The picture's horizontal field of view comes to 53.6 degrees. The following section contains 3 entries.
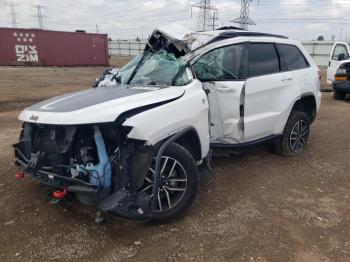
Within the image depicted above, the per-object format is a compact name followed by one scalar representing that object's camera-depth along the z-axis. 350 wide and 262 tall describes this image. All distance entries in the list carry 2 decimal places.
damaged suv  3.05
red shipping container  24.44
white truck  11.17
